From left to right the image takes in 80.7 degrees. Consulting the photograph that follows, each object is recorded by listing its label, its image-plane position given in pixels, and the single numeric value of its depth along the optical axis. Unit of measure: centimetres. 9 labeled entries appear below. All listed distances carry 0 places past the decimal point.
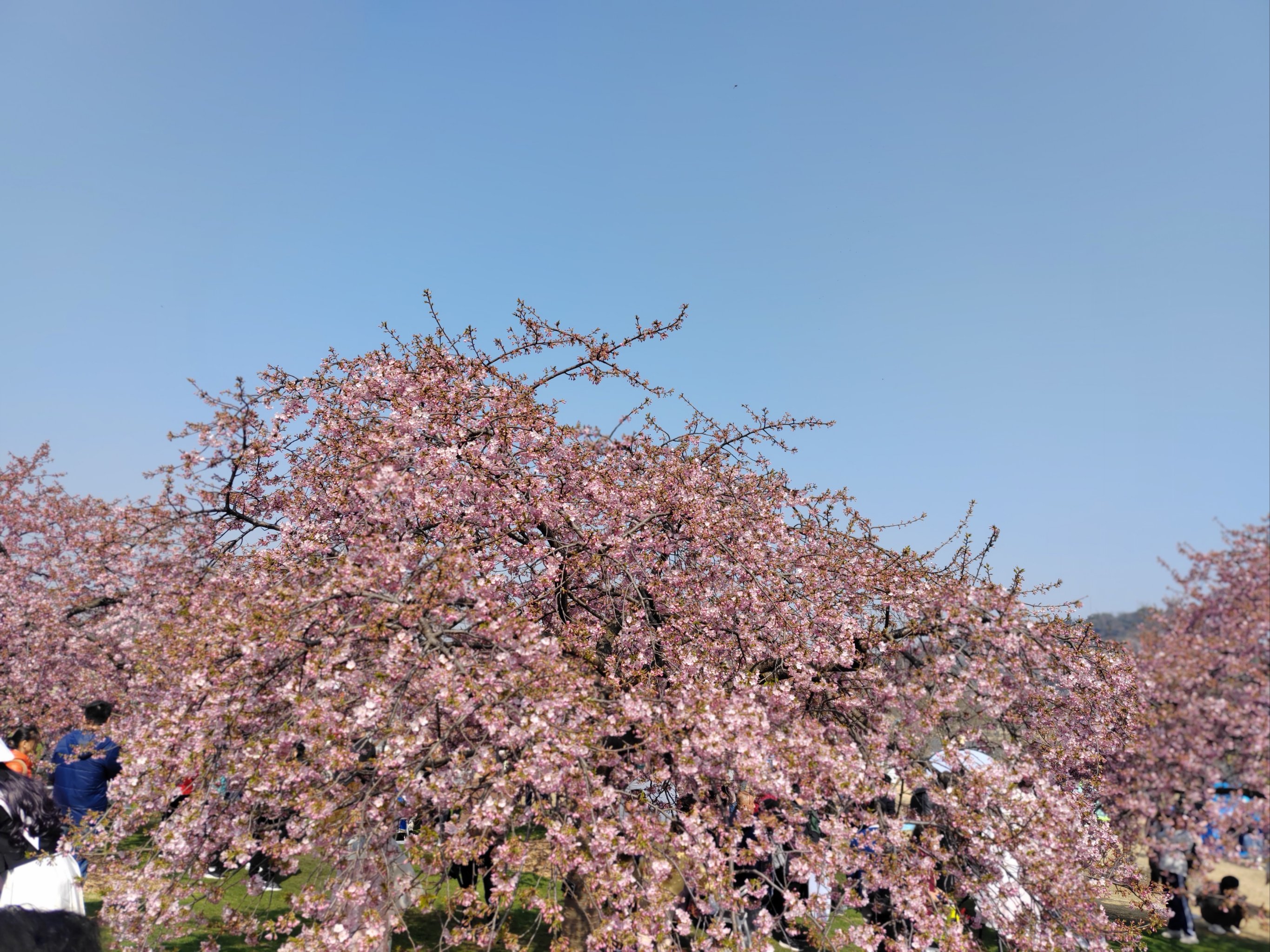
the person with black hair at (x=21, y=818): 371
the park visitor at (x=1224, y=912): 1266
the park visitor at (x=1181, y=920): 1168
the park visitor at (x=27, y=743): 843
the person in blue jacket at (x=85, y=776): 844
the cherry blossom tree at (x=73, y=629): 1068
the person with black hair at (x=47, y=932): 278
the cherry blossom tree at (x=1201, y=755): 1186
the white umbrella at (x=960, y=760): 564
